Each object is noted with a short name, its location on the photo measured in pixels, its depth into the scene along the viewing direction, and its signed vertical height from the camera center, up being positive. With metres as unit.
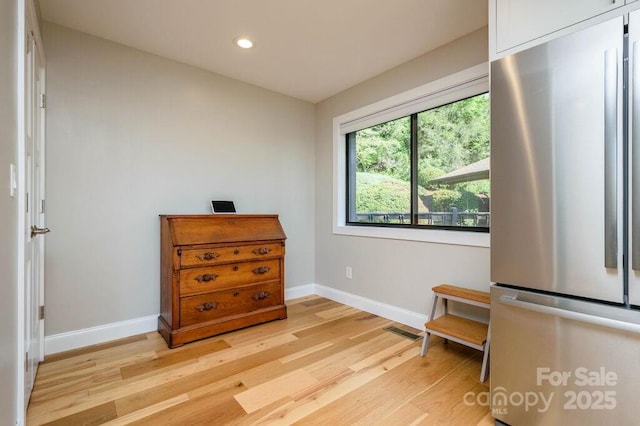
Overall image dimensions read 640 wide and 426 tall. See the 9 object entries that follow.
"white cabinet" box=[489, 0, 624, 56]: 1.28 +0.90
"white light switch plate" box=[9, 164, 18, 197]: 1.18 +0.13
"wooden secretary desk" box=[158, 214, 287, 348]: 2.36 -0.52
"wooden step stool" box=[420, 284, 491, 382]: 1.93 -0.80
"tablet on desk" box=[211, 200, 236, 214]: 2.87 +0.06
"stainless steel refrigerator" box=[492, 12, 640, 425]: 1.14 -0.07
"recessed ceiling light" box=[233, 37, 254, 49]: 2.40 +1.38
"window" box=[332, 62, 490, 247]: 2.32 +0.92
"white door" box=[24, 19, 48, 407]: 1.56 +0.01
